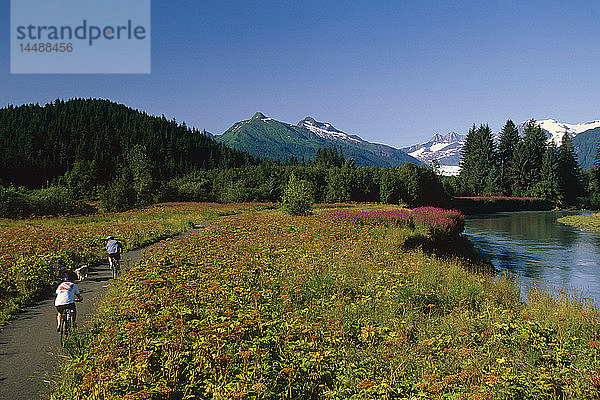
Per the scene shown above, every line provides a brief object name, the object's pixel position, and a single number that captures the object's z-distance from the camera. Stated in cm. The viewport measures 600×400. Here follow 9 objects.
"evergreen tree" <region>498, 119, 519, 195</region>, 12481
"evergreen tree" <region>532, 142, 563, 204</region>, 9656
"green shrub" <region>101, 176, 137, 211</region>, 4428
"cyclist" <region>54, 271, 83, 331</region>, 826
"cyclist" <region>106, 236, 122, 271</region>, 1398
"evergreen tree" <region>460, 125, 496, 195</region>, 11625
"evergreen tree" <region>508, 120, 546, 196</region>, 10875
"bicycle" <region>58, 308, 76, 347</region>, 811
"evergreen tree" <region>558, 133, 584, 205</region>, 10150
